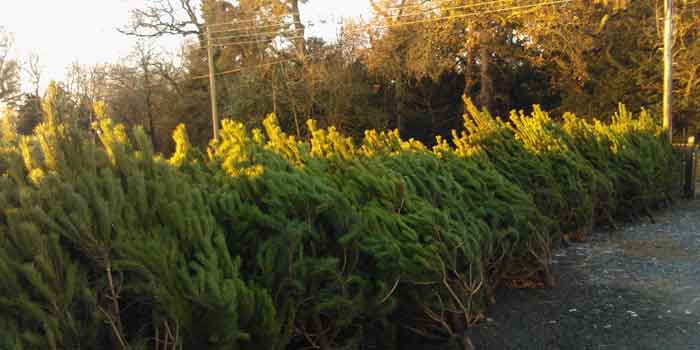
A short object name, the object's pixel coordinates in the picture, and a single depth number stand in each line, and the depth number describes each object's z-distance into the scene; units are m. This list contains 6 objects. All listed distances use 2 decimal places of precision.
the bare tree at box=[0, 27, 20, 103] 32.59
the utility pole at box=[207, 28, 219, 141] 21.57
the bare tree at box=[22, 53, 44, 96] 34.38
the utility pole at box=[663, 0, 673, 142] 15.33
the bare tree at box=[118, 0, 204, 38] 30.52
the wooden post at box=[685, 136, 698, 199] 13.71
